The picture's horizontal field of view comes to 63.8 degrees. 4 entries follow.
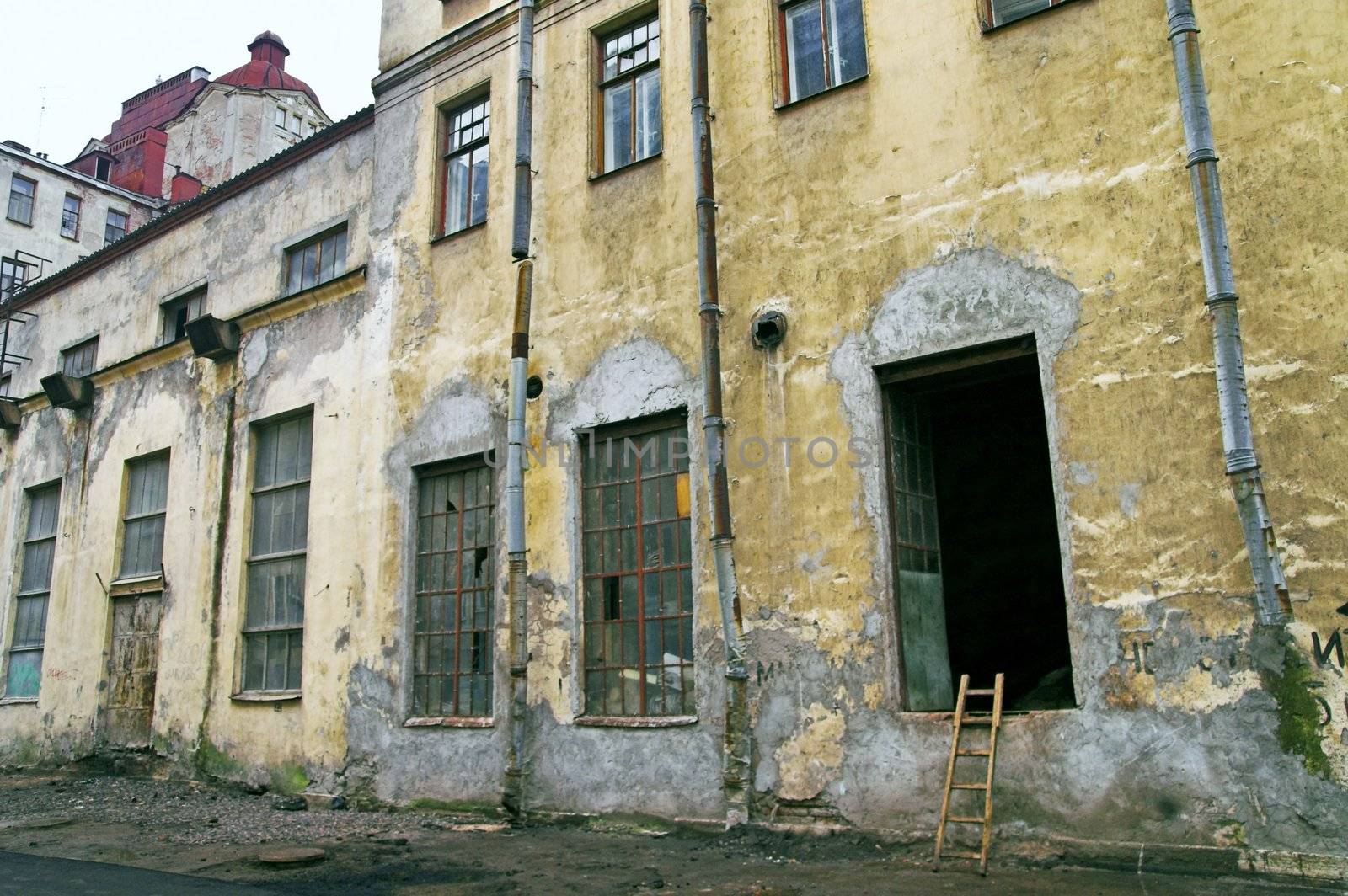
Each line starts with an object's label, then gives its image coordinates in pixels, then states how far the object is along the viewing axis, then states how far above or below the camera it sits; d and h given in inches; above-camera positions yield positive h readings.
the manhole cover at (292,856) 287.0 -43.7
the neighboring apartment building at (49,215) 1246.3 +562.2
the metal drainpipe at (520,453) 352.2 +77.7
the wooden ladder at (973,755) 240.5 -18.7
